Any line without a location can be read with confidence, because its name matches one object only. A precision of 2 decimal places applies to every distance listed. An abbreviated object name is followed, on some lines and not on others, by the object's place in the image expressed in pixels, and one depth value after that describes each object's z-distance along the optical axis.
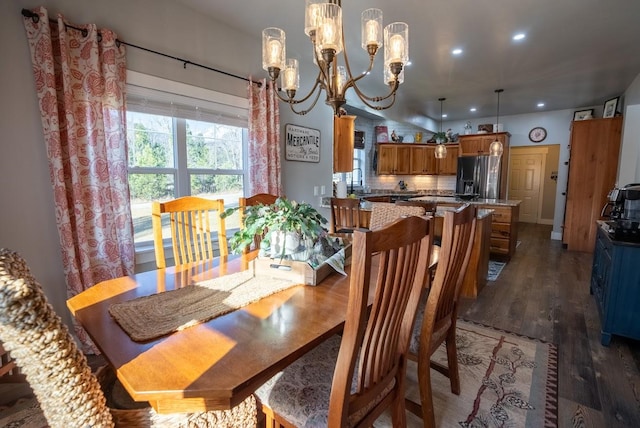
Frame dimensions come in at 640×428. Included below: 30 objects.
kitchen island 4.41
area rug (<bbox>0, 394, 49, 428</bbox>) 1.44
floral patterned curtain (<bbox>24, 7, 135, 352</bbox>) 1.88
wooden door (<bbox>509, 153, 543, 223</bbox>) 7.62
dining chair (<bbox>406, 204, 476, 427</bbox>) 1.27
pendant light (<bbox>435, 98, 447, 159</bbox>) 5.92
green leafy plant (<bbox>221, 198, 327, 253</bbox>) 1.40
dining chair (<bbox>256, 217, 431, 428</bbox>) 0.81
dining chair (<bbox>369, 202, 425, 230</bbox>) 2.14
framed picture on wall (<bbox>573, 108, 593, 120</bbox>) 5.16
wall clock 6.80
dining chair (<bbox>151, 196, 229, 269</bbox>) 1.69
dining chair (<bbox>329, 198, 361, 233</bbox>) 2.80
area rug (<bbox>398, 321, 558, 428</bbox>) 1.58
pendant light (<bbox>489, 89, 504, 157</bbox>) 5.30
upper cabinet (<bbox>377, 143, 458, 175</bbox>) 6.89
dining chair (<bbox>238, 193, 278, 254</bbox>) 2.06
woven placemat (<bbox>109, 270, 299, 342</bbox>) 0.97
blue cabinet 2.11
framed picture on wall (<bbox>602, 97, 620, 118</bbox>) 4.90
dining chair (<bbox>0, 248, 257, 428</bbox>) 0.59
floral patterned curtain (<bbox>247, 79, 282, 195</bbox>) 3.09
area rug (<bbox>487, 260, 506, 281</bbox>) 3.78
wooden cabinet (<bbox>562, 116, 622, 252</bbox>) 4.74
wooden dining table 0.72
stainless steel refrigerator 6.23
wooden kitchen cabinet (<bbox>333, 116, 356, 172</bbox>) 4.41
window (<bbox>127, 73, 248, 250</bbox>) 2.45
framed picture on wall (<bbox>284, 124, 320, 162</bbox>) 3.57
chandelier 1.51
